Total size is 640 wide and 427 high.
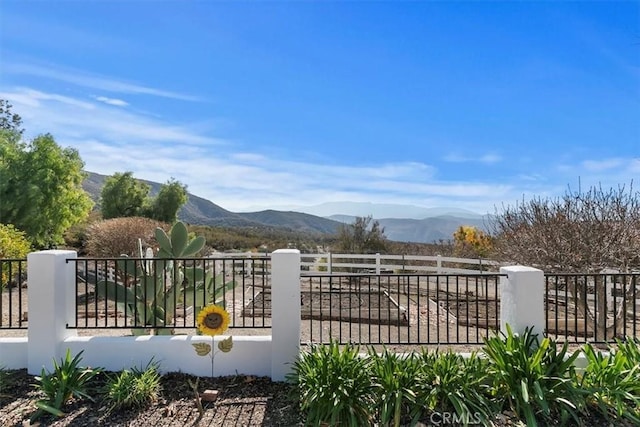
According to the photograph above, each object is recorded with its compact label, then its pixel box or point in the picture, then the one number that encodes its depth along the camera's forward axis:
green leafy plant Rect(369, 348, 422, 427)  2.90
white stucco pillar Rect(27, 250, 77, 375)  3.76
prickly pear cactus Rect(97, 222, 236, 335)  4.23
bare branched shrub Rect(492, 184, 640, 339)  6.18
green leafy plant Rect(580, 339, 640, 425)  3.01
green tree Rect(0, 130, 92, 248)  11.51
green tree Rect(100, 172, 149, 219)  18.91
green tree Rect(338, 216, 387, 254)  15.35
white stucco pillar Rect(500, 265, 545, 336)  3.59
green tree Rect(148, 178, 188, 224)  19.77
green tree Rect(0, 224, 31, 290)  7.55
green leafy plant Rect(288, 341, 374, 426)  2.90
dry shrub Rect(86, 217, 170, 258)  11.32
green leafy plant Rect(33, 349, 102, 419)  3.13
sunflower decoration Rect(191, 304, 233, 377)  3.63
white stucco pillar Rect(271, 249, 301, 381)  3.67
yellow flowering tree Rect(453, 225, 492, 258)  13.84
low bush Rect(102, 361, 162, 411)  3.20
